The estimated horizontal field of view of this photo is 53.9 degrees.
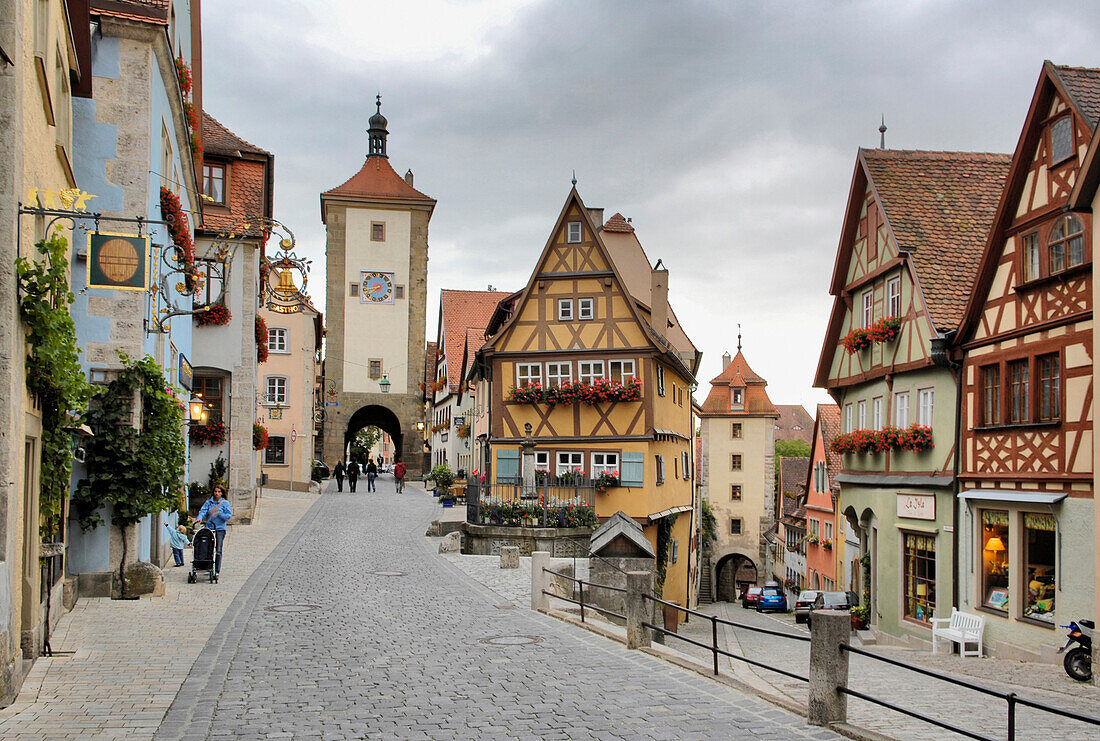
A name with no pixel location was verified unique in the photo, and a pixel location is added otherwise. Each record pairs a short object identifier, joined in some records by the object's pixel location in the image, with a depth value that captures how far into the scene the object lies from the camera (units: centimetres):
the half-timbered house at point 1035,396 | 1592
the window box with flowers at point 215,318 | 2705
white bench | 1836
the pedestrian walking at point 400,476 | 5155
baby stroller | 1762
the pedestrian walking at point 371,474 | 5143
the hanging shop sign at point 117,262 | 1062
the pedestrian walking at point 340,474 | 4981
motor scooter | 1447
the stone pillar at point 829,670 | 866
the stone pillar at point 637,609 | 1245
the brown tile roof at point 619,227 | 4019
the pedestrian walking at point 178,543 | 1891
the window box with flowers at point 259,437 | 3397
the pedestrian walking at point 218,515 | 1842
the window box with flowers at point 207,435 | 2988
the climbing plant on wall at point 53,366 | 923
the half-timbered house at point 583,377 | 3034
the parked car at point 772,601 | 4800
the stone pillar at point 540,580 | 1599
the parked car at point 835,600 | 2750
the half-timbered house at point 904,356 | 2056
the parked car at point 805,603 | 3306
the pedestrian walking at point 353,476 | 5009
